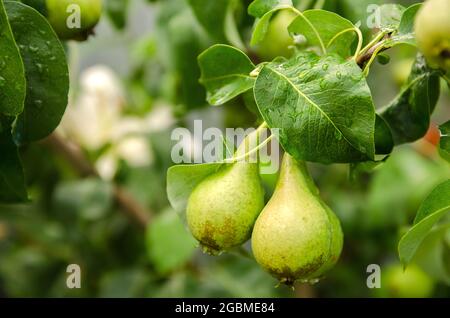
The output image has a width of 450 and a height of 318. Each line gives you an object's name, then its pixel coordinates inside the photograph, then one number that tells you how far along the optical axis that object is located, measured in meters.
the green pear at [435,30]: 0.47
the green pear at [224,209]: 0.54
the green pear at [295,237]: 0.52
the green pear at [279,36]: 0.63
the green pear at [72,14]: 0.59
